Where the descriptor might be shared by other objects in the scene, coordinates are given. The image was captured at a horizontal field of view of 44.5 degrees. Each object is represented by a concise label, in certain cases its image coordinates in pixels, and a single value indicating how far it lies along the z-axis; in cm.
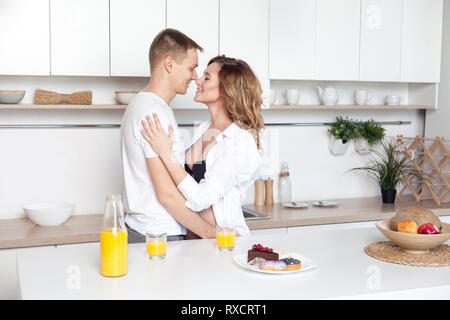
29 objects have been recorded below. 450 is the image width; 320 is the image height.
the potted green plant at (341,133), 398
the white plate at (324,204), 376
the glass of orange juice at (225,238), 196
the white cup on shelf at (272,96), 359
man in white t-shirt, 226
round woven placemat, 182
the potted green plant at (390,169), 392
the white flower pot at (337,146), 403
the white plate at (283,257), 168
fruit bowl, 185
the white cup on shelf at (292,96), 370
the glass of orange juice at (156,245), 183
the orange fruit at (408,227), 189
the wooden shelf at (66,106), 300
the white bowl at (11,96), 300
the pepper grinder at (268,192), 378
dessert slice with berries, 176
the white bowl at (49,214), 298
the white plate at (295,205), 366
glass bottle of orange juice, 165
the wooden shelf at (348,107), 367
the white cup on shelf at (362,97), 389
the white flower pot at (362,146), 413
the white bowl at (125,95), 321
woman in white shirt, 224
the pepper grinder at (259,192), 375
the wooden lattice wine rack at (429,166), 387
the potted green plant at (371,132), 403
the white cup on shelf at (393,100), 402
